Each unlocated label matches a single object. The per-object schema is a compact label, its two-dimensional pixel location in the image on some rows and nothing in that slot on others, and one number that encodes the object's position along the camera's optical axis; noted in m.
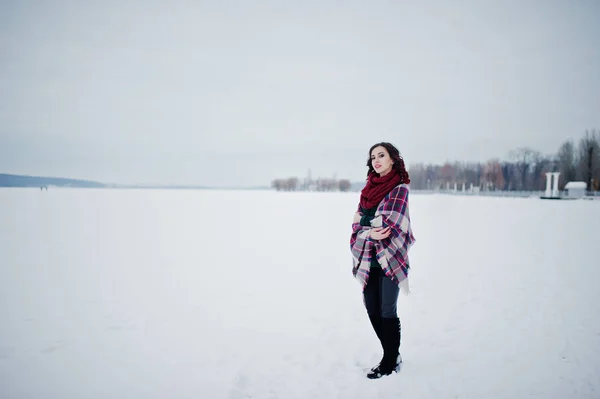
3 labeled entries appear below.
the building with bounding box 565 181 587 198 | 45.03
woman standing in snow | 2.88
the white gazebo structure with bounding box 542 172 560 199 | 41.43
